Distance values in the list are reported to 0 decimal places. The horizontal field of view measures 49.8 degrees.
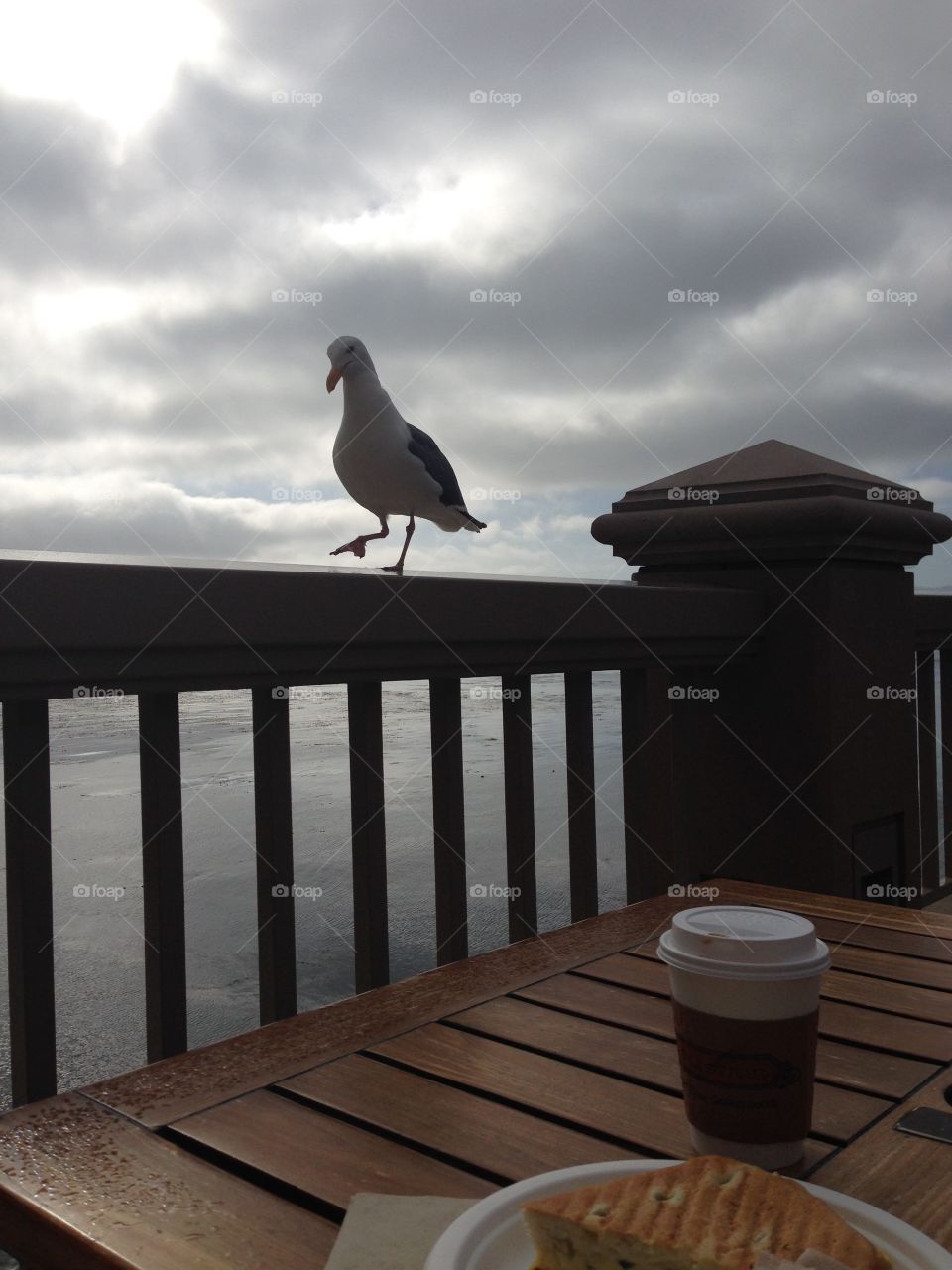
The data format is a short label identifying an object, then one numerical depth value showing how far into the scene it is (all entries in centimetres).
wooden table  61
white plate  51
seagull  256
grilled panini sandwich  48
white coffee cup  66
